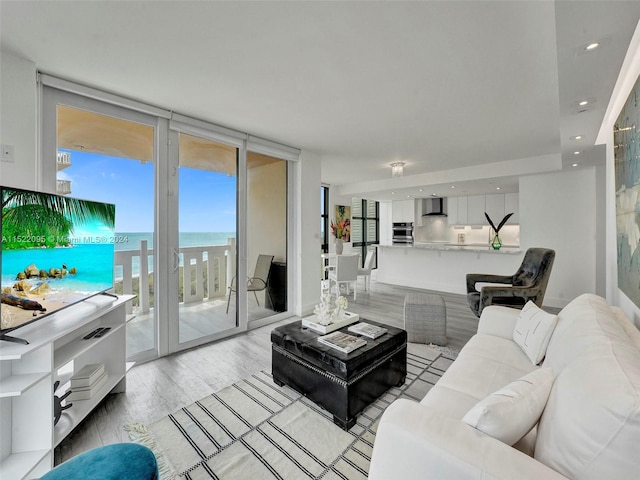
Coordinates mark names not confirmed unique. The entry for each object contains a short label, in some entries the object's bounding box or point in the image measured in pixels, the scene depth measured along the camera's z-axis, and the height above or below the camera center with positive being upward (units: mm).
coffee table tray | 2281 -703
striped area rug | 1542 -1238
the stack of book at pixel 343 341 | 1977 -745
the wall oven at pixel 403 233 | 7860 +196
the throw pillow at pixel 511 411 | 988 -622
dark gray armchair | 3293 -580
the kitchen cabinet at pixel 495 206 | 6504 +777
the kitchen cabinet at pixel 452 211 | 7203 +746
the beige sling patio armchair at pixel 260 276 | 3796 -497
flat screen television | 1416 -79
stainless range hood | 7448 +889
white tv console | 1336 -812
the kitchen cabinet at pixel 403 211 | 7758 +821
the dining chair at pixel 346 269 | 5102 -540
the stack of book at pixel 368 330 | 2211 -728
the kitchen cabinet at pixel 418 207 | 7715 +901
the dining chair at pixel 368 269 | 5918 -616
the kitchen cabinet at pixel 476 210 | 6789 +734
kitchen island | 5406 -519
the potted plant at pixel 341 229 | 7400 +296
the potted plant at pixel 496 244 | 5378 -79
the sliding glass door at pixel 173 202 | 2436 +411
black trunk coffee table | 1851 -931
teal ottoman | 998 -831
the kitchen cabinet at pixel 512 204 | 6301 +798
